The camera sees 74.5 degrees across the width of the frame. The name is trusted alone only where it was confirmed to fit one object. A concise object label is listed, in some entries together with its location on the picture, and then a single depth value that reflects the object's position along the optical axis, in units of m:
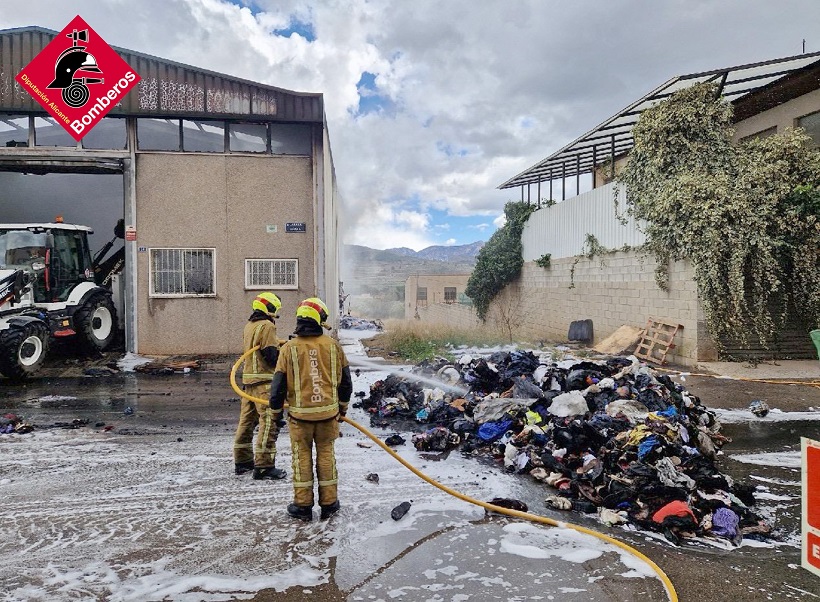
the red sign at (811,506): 1.99
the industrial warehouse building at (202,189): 13.12
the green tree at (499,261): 21.23
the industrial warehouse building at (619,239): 12.01
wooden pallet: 12.16
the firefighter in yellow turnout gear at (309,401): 4.31
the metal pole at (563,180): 19.09
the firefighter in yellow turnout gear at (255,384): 5.37
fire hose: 3.36
